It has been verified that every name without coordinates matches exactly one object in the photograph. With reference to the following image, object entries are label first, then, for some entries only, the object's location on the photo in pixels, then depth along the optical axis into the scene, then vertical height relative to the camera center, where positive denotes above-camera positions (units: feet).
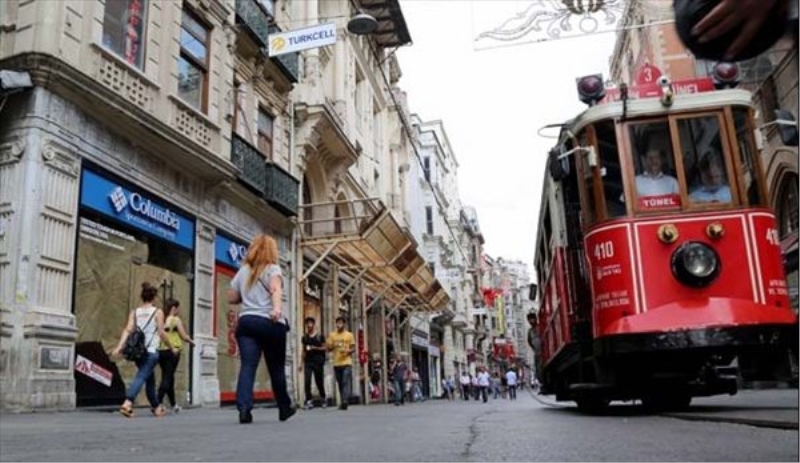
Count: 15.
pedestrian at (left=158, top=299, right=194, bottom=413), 32.91 +2.36
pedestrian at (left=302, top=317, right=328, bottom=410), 43.09 +2.49
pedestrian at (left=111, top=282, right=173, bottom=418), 30.01 +2.92
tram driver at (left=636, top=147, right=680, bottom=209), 24.17 +6.36
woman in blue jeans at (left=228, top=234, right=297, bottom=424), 22.44 +2.51
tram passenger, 24.00 +6.21
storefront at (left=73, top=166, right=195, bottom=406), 34.78 +7.13
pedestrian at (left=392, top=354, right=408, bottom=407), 73.00 +1.41
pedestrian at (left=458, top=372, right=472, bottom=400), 127.44 +1.25
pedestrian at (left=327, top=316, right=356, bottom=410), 43.82 +2.57
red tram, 22.16 +4.13
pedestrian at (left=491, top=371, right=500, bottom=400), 135.64 +0.40
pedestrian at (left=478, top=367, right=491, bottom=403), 98.09 +1.16
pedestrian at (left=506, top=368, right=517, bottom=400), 106.37 +0.98
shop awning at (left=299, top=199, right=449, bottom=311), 60.95 +13.05
